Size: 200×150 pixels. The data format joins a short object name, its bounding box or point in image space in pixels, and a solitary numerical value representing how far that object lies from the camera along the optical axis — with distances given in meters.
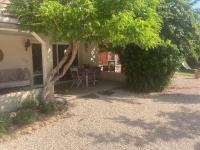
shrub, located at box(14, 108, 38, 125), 4.42
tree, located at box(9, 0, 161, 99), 4.10
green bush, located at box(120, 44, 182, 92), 6.76
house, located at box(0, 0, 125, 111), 5.57
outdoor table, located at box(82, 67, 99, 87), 7.49
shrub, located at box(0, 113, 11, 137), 3.99
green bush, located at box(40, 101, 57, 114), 4.97
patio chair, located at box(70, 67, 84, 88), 7.52
